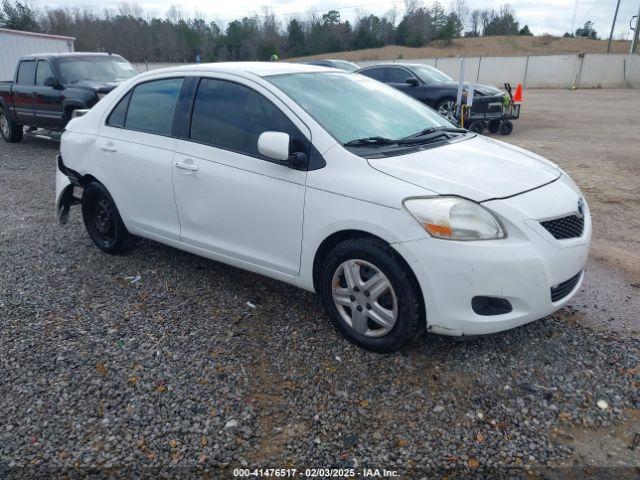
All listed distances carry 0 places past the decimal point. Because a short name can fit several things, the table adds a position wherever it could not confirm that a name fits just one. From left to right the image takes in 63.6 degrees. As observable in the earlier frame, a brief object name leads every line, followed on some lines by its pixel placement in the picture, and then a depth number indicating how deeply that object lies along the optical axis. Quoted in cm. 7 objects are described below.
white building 1969
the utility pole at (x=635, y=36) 3662
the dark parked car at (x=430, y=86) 1215
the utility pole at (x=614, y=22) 5451
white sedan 285
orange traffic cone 1417
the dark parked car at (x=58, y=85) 998
